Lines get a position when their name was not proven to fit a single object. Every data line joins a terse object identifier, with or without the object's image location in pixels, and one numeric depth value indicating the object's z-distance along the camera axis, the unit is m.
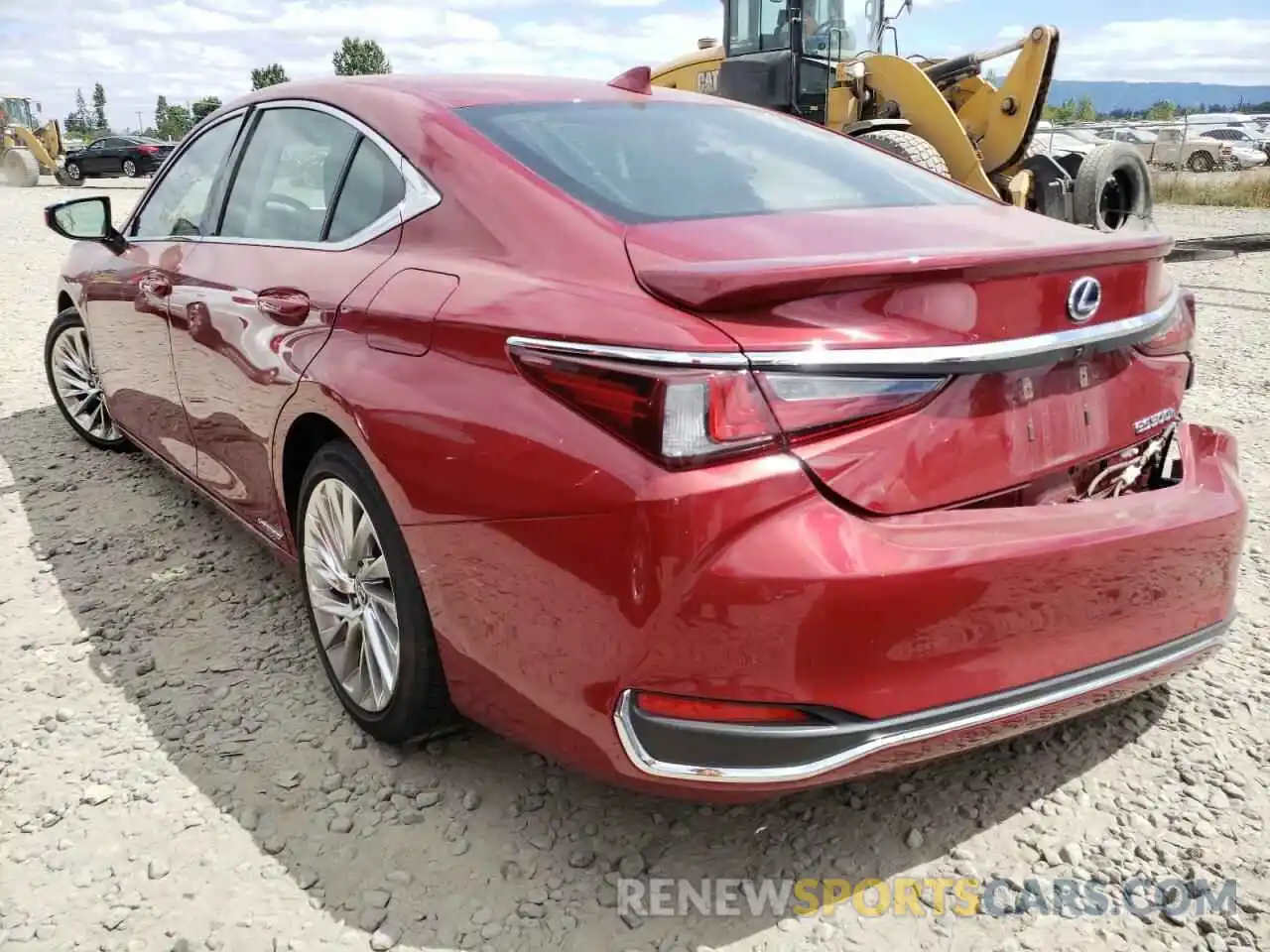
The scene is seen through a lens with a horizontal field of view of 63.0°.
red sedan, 1.62
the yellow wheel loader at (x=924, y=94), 8.98
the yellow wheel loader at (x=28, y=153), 25.83
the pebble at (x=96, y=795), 2.29
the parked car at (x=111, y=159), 27.86
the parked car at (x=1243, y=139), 30.16
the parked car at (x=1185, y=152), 28.36
